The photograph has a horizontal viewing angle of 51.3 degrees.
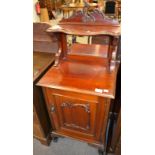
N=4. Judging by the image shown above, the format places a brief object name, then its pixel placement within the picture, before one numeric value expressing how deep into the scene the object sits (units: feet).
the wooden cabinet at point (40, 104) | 3.75
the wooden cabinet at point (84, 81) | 3.12
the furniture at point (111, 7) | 14.00
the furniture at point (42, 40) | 4.28
